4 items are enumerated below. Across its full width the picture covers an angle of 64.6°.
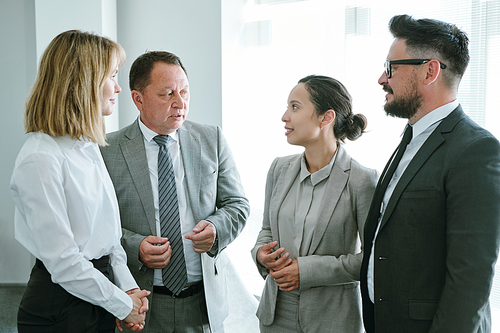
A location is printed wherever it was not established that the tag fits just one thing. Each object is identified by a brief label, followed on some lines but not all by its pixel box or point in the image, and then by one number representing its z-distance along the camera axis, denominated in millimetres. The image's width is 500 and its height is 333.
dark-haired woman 1735
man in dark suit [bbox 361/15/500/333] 1237
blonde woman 1358
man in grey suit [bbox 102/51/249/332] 1948
